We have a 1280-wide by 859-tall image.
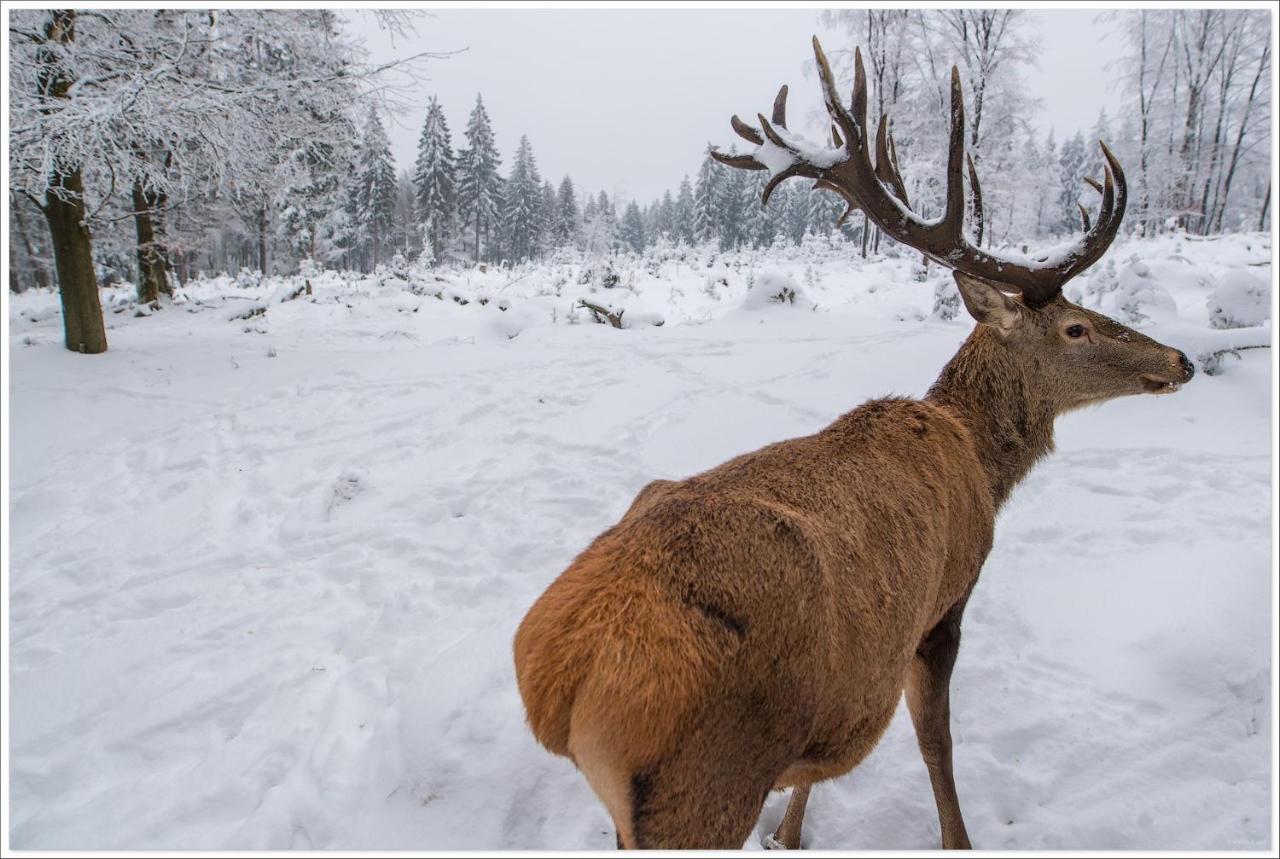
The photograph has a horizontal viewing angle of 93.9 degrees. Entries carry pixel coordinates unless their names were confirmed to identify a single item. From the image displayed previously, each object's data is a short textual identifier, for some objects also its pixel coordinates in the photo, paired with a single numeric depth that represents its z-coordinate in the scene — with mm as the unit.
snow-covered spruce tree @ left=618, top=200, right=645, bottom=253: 67938
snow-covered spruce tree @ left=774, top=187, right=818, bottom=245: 50794
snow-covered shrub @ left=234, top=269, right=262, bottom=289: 20431
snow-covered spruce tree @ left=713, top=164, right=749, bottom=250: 49406
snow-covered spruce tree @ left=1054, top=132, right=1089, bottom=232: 42719
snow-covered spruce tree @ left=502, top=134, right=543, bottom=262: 52250
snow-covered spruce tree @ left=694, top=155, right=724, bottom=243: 47997
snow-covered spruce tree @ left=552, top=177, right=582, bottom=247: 57966
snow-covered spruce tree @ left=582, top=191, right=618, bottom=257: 57406
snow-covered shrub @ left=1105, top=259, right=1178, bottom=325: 7172
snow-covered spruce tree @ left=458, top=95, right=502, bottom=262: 45906
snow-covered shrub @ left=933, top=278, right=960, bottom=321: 10117
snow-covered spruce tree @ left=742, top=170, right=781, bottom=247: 47500
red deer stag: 1294
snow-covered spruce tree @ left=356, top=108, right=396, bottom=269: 42188
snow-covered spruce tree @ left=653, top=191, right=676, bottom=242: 72956
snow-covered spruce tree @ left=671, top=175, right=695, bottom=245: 56669
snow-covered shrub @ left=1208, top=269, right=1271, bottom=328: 6520
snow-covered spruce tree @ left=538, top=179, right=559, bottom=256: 54688
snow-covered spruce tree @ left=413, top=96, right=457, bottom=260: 41500
